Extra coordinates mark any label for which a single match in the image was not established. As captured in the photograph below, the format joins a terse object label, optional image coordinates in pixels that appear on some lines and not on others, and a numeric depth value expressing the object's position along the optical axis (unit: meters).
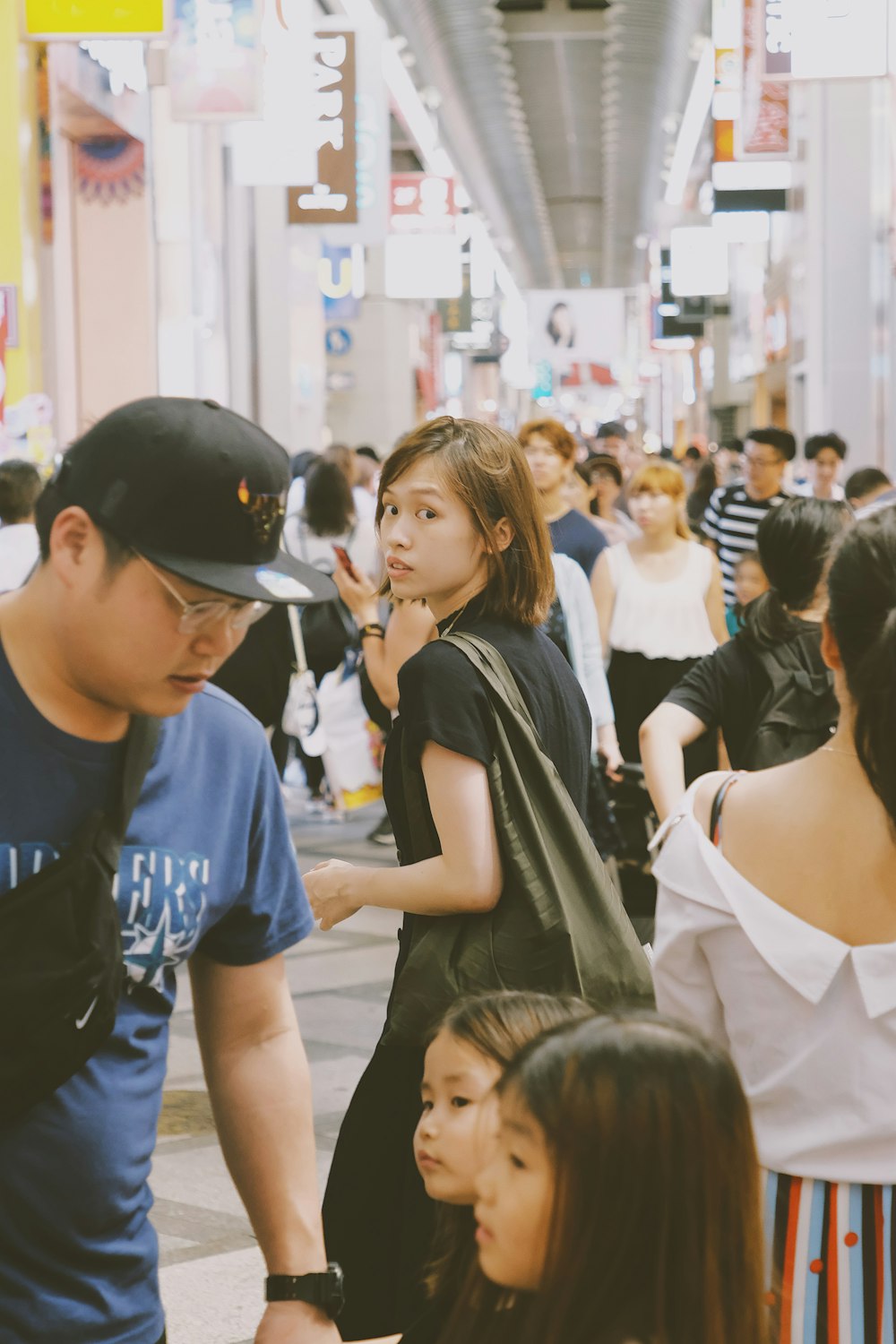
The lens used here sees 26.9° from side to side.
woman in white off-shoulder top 2.14
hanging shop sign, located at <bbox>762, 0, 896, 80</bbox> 9.98
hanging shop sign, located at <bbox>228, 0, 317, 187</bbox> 13.98
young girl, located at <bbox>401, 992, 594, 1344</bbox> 2.02
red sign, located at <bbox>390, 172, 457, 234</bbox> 23.89
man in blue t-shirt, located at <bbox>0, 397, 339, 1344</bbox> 1.74
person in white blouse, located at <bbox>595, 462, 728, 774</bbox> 7.13
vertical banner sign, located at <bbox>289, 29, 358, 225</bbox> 16.23
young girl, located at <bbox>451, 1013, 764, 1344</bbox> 1.50
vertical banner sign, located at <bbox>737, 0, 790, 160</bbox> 11.74
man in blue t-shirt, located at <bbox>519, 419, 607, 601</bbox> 6.59
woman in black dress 2.72
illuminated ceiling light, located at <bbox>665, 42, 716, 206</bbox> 23.23
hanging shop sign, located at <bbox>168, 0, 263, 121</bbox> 10.25
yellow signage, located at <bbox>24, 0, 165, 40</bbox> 8.96
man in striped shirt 9.08
